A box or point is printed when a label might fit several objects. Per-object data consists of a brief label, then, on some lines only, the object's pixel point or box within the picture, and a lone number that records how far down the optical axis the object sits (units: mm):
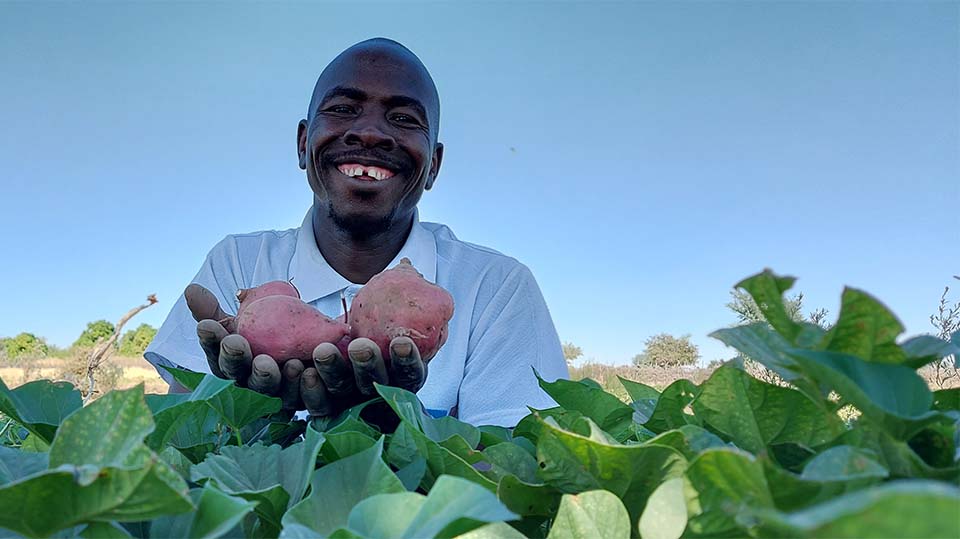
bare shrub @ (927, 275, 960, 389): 2504
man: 1937
